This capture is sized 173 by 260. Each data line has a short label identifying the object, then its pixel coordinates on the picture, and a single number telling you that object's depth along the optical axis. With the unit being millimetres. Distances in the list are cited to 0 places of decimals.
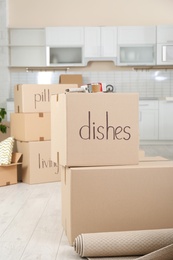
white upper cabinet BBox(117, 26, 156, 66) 8133
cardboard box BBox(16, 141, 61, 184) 4559
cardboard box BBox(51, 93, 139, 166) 2572
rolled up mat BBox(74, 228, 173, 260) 2371
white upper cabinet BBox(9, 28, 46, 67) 8133
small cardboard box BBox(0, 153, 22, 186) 4471
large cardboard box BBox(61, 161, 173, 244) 2559
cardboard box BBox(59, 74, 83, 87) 8109
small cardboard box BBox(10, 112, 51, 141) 4582
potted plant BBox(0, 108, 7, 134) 6684
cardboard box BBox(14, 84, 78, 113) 4512
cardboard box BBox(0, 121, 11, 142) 7460
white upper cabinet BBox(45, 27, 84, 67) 8117
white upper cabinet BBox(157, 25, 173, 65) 8094
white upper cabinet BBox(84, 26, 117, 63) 8180
